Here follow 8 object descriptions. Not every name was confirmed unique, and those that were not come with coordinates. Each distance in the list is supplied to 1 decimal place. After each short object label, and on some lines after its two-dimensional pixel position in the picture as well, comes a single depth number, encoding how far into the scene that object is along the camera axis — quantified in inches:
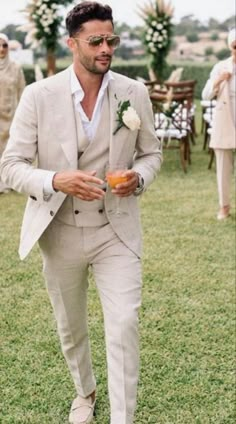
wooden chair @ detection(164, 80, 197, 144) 424.9
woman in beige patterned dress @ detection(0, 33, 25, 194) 315.3
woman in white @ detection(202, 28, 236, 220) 258.8
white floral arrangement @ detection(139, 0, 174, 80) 437.4
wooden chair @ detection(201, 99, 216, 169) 386.9
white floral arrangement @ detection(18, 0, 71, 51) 422.3
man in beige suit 101.0
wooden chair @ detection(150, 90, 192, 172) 374.3
